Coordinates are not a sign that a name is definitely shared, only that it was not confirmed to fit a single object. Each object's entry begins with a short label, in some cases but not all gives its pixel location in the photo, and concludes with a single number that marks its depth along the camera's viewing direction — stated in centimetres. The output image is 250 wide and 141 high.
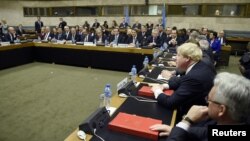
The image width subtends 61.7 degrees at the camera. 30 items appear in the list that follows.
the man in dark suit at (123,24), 1113
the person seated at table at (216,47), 663
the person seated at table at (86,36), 724
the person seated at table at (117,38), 685
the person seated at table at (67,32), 769
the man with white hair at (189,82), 186
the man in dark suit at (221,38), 731
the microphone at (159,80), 265
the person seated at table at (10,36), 725
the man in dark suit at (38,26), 1204
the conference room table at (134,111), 149
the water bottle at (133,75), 272
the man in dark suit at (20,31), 1059
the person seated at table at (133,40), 648
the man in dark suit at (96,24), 1168
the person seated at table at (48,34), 807
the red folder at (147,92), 221
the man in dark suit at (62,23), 1194
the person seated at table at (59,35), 782
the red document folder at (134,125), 147
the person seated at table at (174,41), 598
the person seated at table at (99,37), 705
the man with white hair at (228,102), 108
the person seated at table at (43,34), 830
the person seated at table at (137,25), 1081
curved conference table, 593
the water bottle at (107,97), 207
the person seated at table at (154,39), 637
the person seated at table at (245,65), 343
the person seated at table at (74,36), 748
